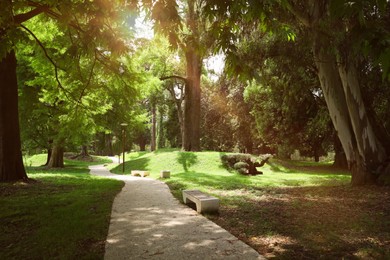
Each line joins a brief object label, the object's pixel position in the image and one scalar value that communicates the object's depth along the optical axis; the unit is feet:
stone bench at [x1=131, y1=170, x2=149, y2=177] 68.17
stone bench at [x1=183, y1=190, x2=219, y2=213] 26.07
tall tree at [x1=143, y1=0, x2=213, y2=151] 72.66
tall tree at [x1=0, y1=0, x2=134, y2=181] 24.21
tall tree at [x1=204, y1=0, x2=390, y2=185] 34.76
